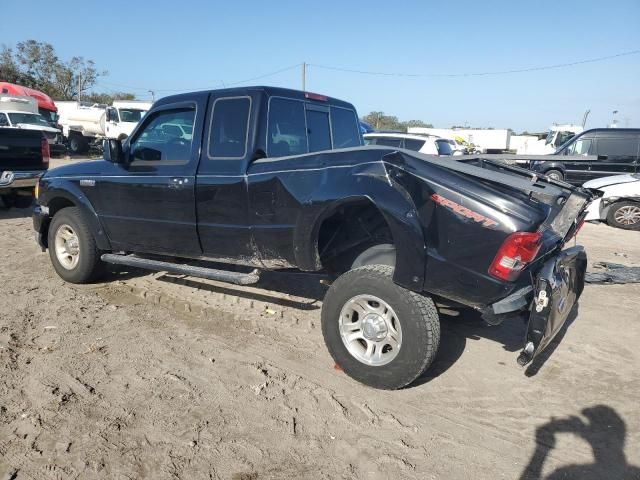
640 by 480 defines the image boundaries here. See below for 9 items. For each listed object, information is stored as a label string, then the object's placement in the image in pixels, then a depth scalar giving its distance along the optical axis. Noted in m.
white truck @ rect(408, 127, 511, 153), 37.97
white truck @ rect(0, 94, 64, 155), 20.89
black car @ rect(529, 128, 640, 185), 13.87
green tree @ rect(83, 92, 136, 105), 56.58
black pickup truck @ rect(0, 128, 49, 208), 8.88
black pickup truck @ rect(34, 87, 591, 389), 3.08
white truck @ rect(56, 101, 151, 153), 25.11
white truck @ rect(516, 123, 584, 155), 23.57
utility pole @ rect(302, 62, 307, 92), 37.56
